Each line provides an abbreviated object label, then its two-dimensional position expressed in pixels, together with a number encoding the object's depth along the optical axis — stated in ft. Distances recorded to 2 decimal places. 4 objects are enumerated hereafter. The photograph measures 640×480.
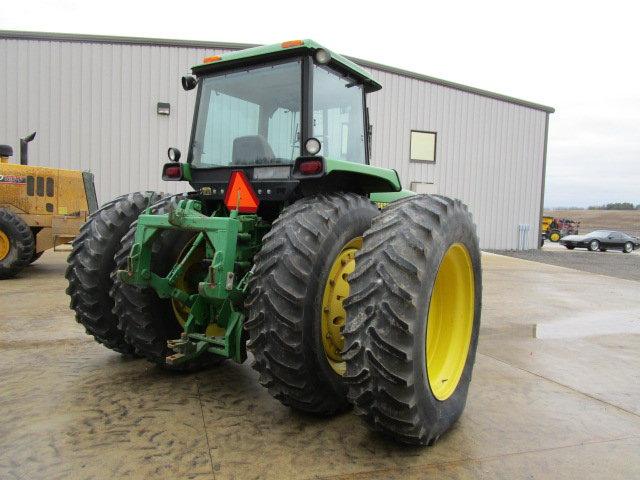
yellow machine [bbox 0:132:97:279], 28.22
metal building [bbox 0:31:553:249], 43.75
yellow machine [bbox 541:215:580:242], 100.48
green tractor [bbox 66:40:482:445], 8.23
